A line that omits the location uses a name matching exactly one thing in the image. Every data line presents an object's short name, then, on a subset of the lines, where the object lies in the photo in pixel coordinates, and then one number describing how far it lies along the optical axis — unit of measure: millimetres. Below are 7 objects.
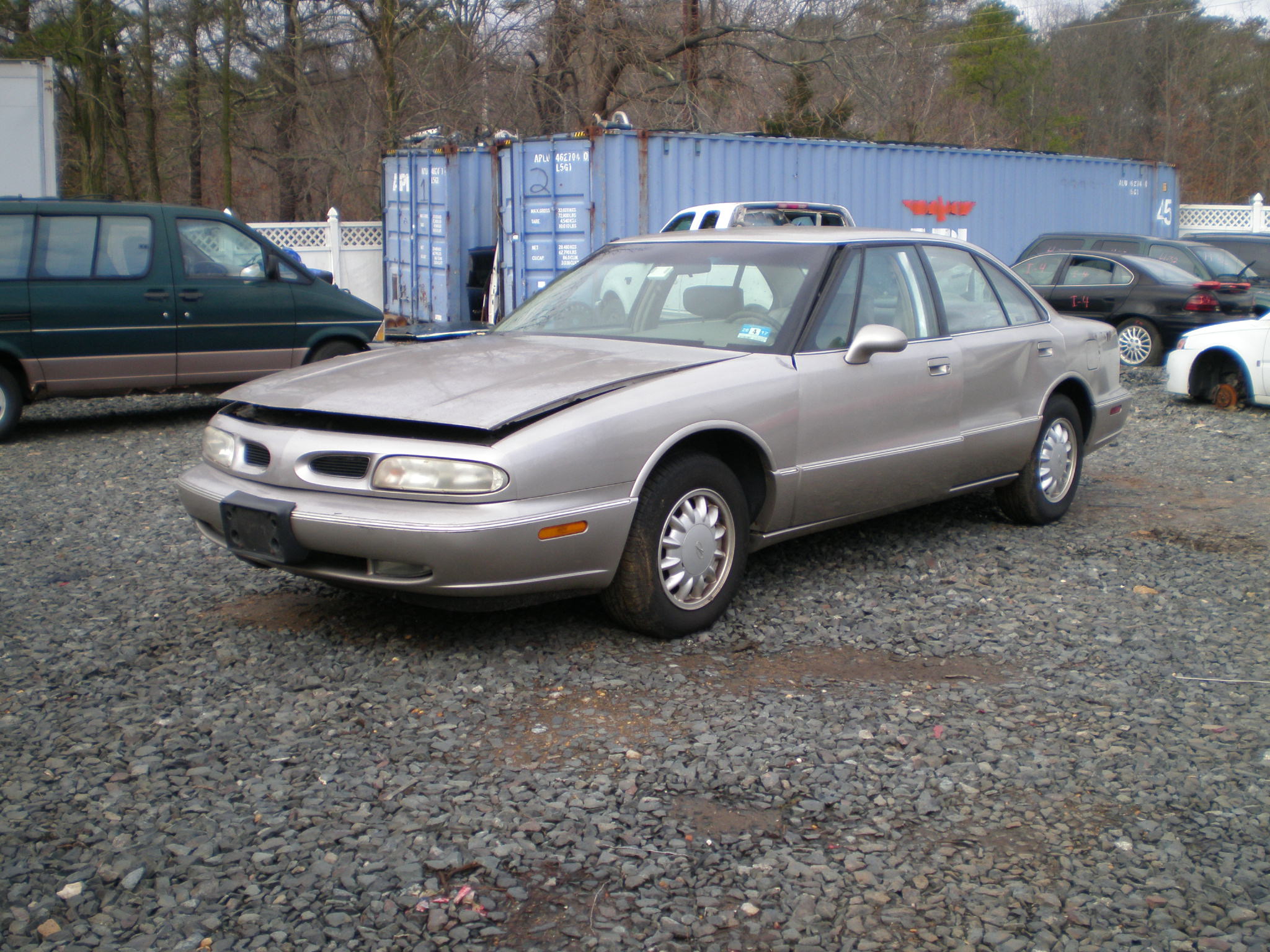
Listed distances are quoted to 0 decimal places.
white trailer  14164
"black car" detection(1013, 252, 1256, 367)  13602
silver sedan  3838
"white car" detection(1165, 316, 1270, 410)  10797
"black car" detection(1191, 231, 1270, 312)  15617
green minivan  8914
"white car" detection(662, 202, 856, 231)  12406
